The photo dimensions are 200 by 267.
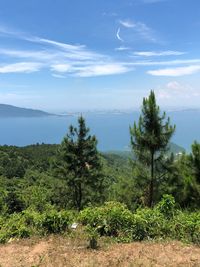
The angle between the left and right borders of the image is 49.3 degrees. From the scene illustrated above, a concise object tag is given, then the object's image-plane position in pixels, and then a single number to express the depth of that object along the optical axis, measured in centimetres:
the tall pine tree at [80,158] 1277
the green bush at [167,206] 532
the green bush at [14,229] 484
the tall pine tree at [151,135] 925
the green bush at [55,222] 492
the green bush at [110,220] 477
